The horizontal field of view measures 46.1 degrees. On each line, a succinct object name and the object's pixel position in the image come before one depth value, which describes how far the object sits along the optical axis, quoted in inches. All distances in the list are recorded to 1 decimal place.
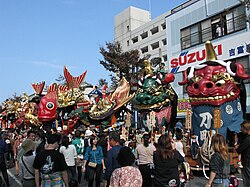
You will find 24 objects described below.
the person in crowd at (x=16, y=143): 362.8
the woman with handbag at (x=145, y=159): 211.0
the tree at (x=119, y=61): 837.2
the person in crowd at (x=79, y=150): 295.4
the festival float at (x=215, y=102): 315.3
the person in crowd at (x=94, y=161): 237.3
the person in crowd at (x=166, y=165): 147.9
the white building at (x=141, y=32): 1424.7
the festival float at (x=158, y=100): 437.1
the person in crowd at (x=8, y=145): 347.2
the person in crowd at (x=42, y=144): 206.2
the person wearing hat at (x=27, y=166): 172.4
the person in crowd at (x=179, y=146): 263.6
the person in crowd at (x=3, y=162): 251.4
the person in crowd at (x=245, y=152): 169.0
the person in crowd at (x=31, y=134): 231.3
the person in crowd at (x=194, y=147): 315.3
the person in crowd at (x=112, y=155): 169.3
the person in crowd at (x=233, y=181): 210.4
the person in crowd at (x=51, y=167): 148.6
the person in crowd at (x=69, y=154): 238.7
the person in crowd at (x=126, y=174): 120.6
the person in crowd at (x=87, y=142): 248.9
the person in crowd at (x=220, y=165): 152.3
